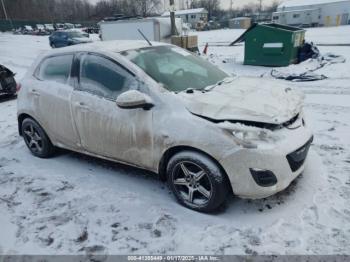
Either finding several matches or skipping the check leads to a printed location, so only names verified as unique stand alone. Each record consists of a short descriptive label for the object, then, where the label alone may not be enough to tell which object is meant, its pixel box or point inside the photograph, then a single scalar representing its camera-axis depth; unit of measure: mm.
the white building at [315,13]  39938
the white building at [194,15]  60000
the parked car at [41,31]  40625
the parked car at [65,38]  22266
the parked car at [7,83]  8234
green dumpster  10617
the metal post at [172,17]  13453
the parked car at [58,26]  45934
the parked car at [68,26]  47169
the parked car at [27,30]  42062
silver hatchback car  2703
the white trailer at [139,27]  16281
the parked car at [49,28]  43269
